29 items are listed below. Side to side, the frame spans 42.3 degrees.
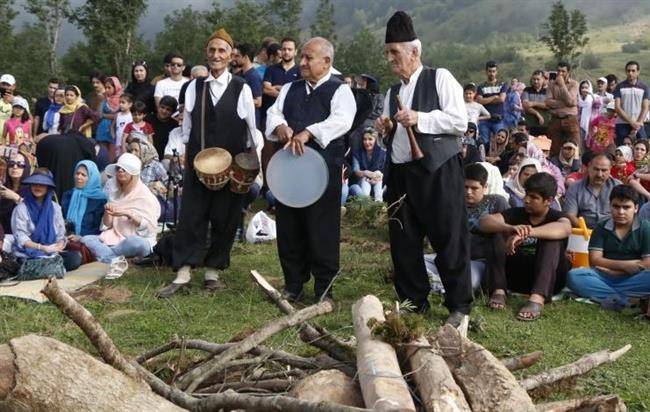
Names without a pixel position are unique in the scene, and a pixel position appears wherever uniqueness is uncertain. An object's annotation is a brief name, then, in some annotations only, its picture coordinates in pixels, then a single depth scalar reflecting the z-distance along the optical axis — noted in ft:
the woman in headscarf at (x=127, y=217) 27.45
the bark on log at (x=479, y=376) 11.39
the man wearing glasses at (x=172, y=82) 38.32
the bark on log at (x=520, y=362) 14.02
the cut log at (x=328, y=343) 13.65
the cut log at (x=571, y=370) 13.74
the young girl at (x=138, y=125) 36.46
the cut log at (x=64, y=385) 10.44
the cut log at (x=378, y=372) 10.50
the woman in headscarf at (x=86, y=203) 29.53
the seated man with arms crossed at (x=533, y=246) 22.48
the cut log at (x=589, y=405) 12.02
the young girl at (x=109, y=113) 38.73
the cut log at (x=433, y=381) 10.66
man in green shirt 22.74
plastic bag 31.01
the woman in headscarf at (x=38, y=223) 25.98
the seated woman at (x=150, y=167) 32.76
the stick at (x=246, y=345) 12.82
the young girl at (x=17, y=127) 40.29
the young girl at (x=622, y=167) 33.15
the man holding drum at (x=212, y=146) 23.16
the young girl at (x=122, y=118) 37.58
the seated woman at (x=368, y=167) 37.76
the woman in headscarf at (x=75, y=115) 39.60
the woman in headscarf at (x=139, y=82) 39.69
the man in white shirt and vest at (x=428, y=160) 19.53
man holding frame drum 21.47
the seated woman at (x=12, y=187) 27.50
